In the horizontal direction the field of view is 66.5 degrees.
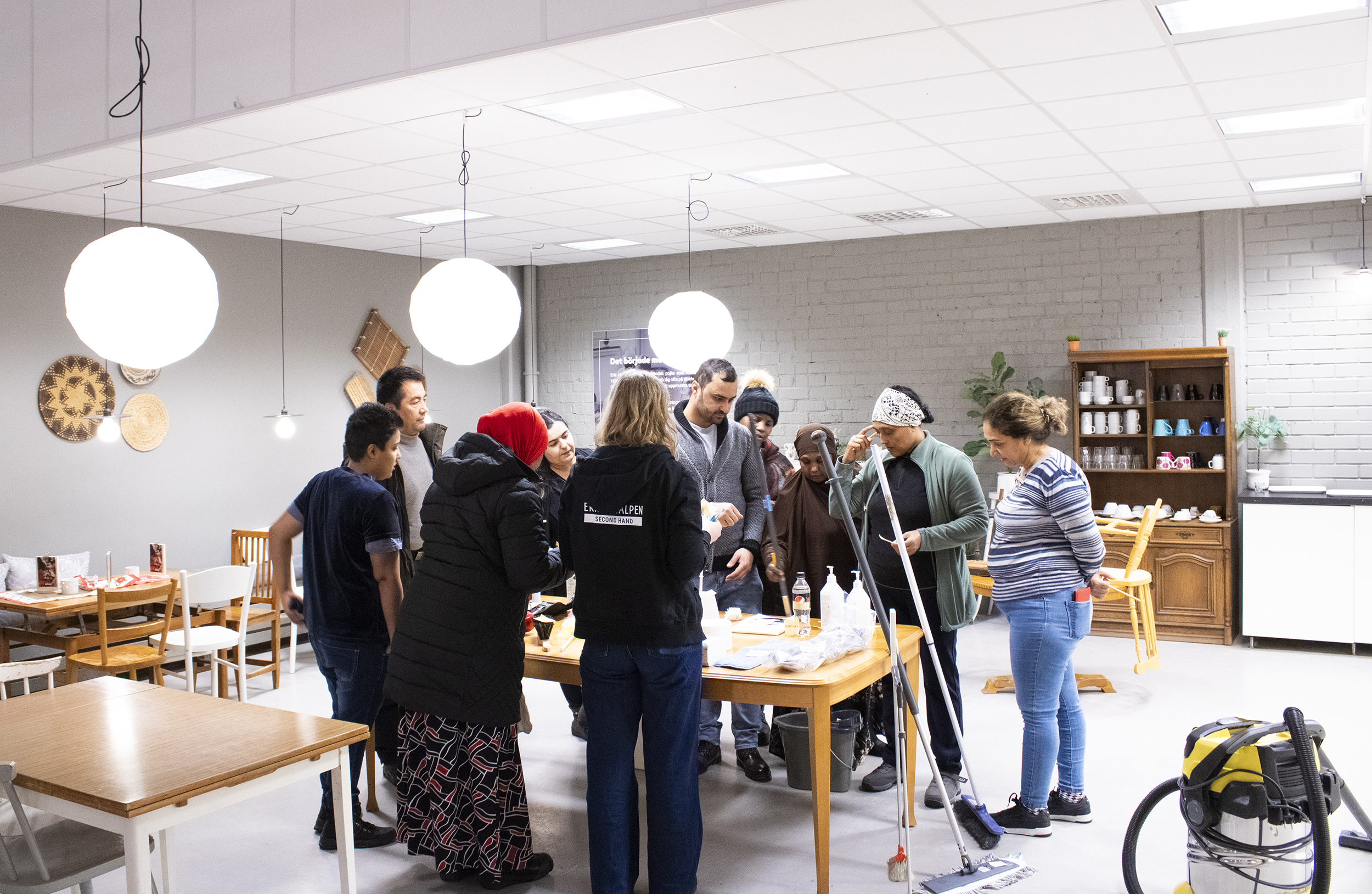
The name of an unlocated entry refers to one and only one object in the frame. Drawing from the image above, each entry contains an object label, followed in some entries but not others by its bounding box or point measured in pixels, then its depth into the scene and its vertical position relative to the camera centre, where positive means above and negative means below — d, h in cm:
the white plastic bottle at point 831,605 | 367 -57
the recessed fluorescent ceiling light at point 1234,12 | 346 +143
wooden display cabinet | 680 -38
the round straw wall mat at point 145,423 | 692 +22
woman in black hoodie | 300 -51
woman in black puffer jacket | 312 -59
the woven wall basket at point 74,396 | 651 +39
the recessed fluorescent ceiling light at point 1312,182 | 608 +151
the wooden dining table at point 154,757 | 226 -72
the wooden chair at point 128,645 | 531 -99
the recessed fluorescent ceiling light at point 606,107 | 440 +147
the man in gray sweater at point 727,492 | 432 -19
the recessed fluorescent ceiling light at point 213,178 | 567 +152
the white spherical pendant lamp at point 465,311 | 396 +53
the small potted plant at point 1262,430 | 700 +6
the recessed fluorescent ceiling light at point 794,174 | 577 +153
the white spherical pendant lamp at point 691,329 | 561 +64
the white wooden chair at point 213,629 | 558 -94
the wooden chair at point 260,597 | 622 -92
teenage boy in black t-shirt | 359 -42
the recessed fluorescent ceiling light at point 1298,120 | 473 +147
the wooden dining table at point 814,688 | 320 -76
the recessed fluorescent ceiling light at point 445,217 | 697 +159
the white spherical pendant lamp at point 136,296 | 253 +39
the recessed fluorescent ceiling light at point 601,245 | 830 +165
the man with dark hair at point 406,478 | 417 -11
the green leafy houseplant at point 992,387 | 748 +40
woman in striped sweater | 353 -45
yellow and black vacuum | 269 -96
